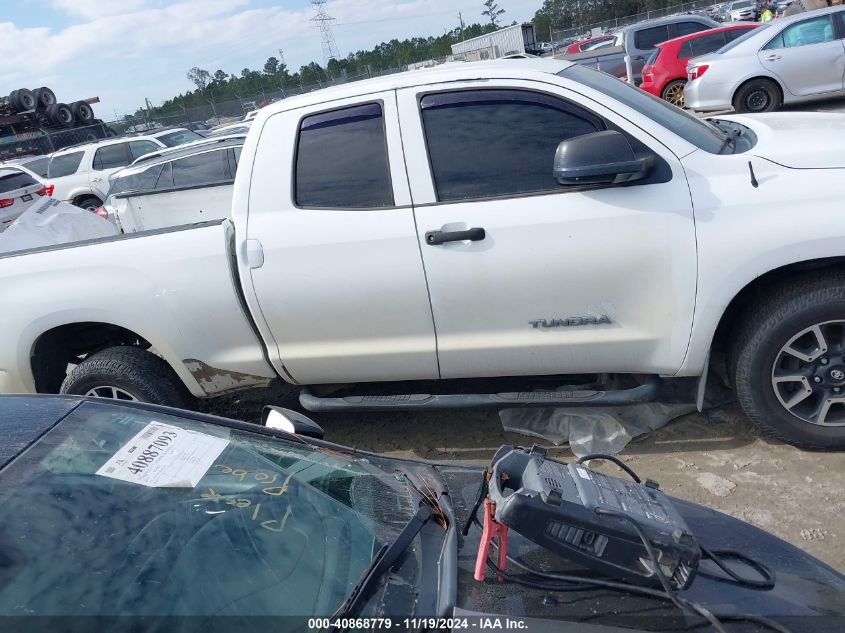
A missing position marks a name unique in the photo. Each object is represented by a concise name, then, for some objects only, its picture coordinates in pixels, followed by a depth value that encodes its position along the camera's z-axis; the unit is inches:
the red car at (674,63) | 515.5
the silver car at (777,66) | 410.9
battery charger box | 60.5
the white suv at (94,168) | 534.9
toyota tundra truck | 115.7
